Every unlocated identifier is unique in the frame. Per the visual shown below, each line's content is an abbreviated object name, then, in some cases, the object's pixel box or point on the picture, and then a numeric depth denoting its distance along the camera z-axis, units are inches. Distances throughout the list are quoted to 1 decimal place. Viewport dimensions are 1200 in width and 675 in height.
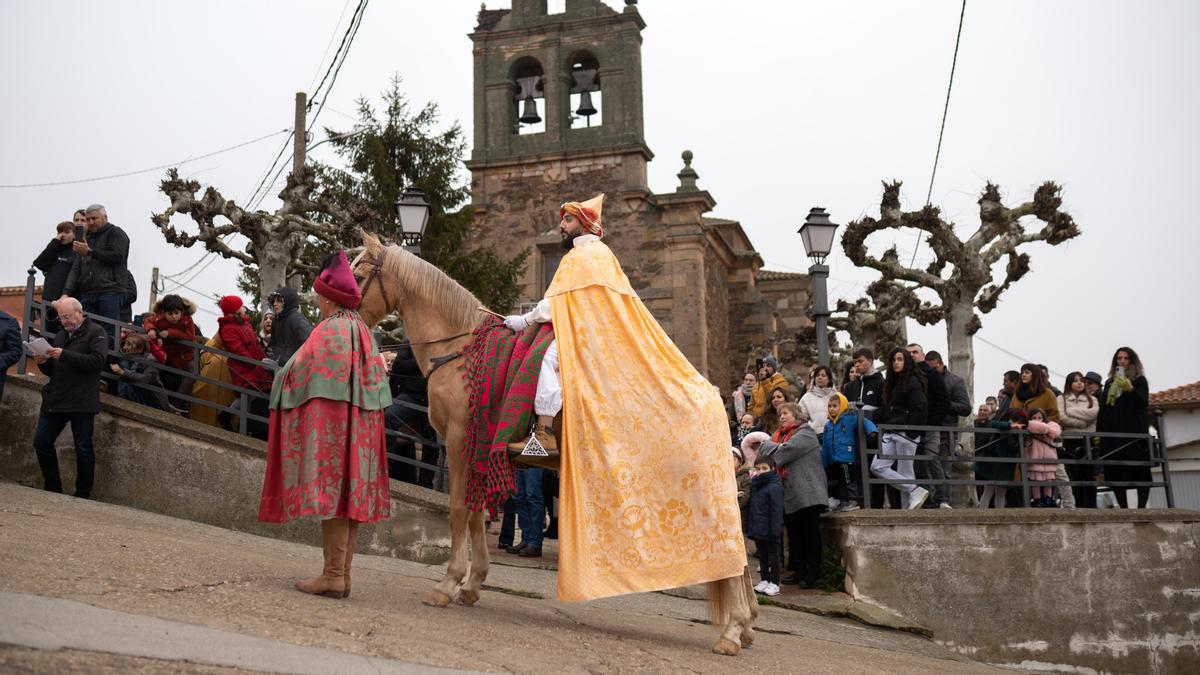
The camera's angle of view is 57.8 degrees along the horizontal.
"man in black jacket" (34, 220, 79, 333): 436.1
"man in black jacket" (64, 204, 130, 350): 424.2
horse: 267.3
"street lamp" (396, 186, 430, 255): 507.8
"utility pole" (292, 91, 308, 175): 745.0
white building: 1154.0
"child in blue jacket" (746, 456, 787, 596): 397.7
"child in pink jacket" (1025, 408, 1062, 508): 451.5
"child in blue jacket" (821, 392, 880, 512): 426.9
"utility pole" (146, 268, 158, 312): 1358.3
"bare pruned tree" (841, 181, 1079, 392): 665.6
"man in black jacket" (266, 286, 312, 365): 414.0
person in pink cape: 242.2
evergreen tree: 850.1
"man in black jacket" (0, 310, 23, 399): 374.6
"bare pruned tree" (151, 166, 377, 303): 616.7
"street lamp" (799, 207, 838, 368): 547.8
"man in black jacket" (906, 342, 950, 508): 441.4
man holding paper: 365.4
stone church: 1028.5
